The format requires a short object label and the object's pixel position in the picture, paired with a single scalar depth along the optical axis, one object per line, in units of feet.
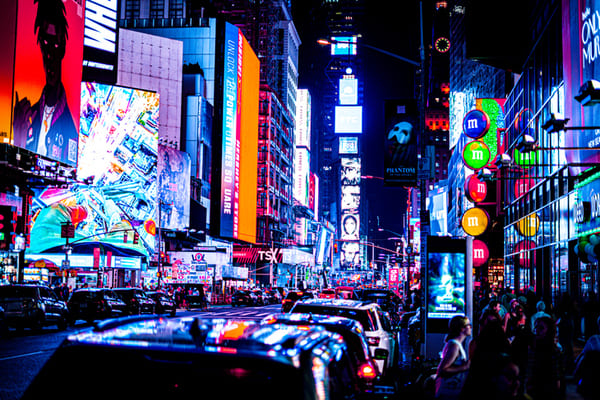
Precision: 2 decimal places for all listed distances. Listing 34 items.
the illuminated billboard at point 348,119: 531.91
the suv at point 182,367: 12.60
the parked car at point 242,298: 212.84
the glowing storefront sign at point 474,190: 153.37
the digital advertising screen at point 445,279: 67.10
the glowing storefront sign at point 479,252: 120.26
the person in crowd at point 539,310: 45.22
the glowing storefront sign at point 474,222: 118.93
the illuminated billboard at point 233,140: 344.69
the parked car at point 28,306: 90.17
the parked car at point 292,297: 91.95
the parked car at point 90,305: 109.19
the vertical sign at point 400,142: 83.20
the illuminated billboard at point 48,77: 154.71
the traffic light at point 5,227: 92.68
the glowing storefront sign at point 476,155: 139.51
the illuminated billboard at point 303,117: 597.52
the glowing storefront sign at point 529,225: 114.17
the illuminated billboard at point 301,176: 555.28
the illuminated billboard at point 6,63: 148.77
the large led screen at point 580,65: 75.63
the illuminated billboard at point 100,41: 222.89
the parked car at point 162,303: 134.62
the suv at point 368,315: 44.21
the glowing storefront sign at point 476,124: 131.64
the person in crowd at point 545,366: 29.81
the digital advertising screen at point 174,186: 271.49
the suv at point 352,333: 25.88
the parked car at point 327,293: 130.93
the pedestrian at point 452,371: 29.85
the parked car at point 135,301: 121.60
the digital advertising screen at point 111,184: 209.15
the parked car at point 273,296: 243.17
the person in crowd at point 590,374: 24.79
